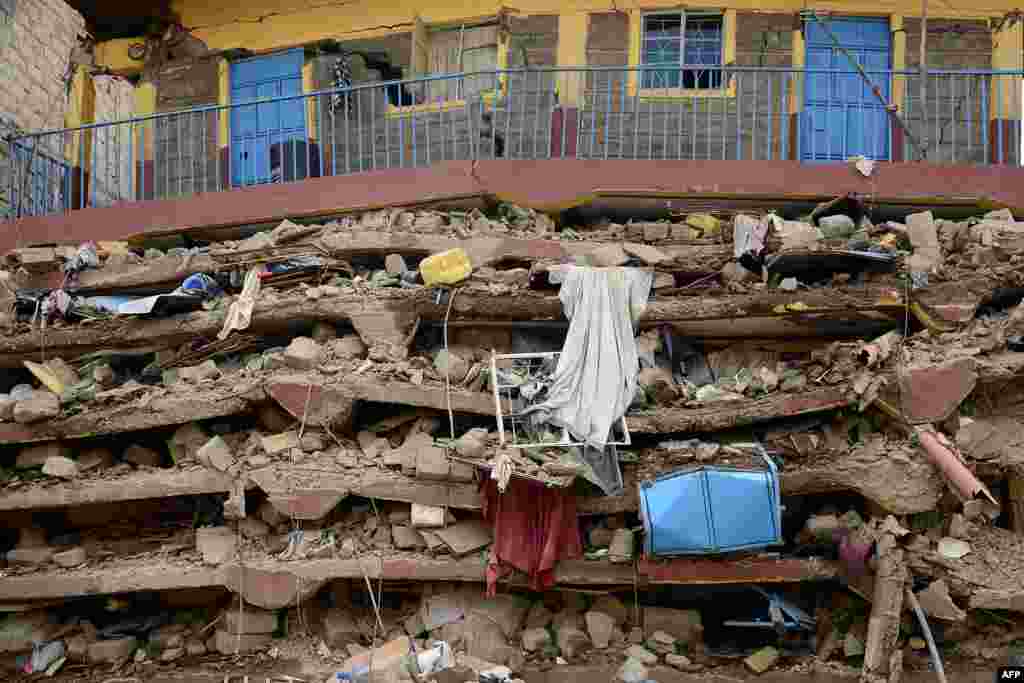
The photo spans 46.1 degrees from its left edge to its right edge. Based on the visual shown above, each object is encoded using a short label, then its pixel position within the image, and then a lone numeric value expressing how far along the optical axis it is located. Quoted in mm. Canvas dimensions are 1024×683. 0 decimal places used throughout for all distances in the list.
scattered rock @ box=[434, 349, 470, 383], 11156
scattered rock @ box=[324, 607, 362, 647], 10867
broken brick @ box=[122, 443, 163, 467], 11875
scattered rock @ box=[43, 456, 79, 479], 11672
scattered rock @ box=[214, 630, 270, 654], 11000
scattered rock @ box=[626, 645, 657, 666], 10375
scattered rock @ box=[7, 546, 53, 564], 11719
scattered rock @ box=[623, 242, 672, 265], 11477
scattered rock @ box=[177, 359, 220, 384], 11742
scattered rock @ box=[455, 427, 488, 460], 10406
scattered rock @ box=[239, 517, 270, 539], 11195
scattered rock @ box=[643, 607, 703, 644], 10602
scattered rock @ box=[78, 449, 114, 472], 11836
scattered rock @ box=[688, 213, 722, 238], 11938
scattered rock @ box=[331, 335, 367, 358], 11414
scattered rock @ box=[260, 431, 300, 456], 11078
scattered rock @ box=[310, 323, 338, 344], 11672
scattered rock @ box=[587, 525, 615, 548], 10680
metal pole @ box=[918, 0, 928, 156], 12031
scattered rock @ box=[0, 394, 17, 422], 11961
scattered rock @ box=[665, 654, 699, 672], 10312
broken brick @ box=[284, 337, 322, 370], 11234
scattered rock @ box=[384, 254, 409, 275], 11789
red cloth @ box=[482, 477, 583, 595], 10500
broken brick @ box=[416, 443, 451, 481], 10555
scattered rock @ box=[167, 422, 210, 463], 11656
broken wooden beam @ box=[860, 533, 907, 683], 9789
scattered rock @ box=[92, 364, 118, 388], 12195
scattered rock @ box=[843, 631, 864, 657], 10094
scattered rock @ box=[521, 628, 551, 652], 10617
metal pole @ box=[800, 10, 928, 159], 12070
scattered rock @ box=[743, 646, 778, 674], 10211
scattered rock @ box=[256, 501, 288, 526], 11195
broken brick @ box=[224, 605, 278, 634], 10992
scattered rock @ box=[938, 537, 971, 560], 10094
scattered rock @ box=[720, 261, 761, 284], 11320
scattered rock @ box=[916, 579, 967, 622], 9836
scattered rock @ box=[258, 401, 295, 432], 11438
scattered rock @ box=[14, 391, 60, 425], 11695
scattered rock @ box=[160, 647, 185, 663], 11211
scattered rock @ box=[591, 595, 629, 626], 10766
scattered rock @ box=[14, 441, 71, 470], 12008
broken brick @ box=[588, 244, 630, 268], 11562
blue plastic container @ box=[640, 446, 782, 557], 10055
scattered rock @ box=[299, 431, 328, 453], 11094
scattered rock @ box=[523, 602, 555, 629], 10844
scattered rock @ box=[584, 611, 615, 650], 10594
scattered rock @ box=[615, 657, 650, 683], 10188
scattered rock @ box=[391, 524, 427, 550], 10781
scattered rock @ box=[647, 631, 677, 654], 10484
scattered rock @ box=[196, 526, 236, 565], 11016
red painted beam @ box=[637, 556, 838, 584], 10266
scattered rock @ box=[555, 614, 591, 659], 10528
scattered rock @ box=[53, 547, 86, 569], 11586
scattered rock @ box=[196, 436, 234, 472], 11172
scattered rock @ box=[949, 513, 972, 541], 10195
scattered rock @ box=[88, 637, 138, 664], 11359
